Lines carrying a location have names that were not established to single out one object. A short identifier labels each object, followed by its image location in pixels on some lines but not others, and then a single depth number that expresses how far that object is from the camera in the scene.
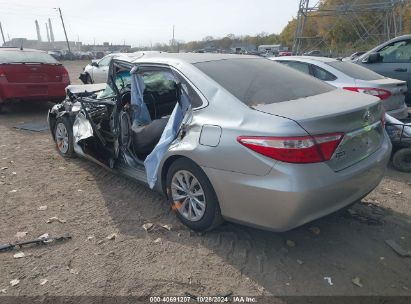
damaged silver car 2.67
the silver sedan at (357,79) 5.96
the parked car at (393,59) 7.91
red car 8.29
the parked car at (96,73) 12.82
